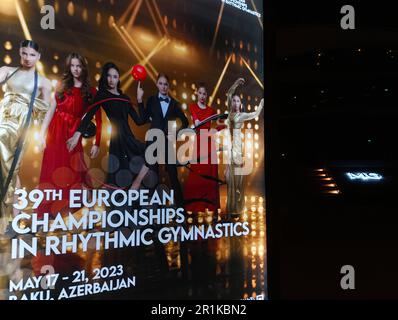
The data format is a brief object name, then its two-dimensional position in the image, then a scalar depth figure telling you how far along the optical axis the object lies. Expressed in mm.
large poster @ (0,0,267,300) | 1934
